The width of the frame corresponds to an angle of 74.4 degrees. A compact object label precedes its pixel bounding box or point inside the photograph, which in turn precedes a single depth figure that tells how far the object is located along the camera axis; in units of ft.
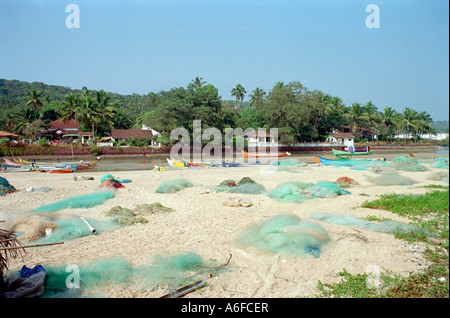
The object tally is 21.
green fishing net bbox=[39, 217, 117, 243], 22.77
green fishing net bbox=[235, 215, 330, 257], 19.47
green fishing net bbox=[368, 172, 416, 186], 44.94
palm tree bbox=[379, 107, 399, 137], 187.21
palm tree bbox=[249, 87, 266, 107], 221.46
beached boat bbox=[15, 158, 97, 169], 75.32
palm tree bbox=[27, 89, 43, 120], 152.87
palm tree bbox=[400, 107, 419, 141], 184.75
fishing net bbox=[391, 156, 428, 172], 62.50
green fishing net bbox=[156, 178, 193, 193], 42.06
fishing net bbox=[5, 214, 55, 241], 22.85
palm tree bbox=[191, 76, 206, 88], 197.39
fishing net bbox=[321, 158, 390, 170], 75.68
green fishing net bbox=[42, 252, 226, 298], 15.10
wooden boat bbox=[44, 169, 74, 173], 71.33
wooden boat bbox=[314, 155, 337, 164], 86.05
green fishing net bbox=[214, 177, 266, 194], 40.58
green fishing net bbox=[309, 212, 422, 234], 22.15
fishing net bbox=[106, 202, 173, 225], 27.25
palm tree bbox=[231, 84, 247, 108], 244.01
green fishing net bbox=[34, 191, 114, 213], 31.60
